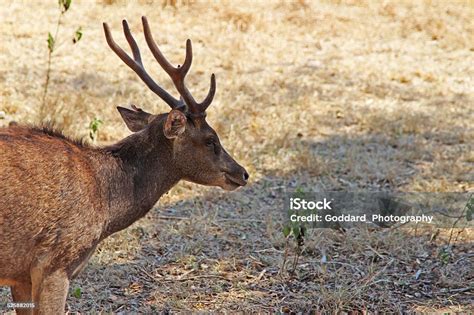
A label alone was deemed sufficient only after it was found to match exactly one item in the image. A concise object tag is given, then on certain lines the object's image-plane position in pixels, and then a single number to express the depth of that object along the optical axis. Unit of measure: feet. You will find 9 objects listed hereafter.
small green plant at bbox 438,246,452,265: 43.83
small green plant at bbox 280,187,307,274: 42.04
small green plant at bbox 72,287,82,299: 38.22
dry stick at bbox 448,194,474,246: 46.25
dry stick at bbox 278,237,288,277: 43.24
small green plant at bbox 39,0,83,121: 50.16
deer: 31.73
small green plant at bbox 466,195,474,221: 42.68
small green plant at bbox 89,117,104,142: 49.11
